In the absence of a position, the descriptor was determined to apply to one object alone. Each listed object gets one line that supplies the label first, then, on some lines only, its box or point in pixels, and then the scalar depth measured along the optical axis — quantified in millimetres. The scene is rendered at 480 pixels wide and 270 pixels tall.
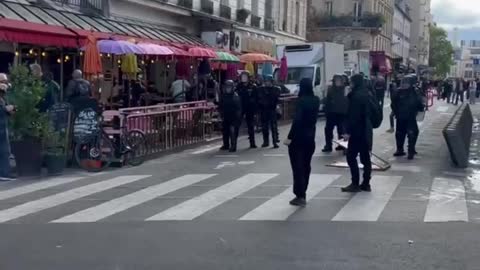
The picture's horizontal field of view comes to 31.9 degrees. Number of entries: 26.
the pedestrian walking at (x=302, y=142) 11984
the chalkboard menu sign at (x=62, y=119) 15809
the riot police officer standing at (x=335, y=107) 19422
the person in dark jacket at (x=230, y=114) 19844
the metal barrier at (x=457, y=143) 16516
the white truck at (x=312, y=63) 35469
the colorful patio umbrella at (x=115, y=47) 20891
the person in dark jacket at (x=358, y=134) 13117
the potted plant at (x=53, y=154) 15320
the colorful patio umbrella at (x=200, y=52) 26062
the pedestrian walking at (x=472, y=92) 56741
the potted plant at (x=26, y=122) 14930
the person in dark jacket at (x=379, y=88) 26422
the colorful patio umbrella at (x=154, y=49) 22509
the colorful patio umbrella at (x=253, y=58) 32781
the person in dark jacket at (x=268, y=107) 21141
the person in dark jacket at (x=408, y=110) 18266
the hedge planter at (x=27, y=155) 15031
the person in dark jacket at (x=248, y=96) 21453
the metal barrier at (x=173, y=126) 17938
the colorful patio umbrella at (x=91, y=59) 19938
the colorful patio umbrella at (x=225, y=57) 29219
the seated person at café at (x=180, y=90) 25594
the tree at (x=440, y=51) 145875
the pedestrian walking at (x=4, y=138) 14609
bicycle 16156
